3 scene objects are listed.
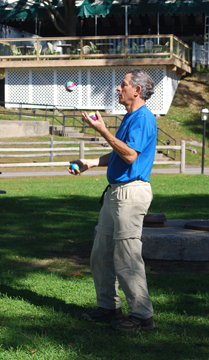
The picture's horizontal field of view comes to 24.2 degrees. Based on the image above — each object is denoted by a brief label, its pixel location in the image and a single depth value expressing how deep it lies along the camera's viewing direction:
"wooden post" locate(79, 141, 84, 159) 17.59
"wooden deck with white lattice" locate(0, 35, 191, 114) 28.28
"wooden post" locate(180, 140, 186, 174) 17.95
